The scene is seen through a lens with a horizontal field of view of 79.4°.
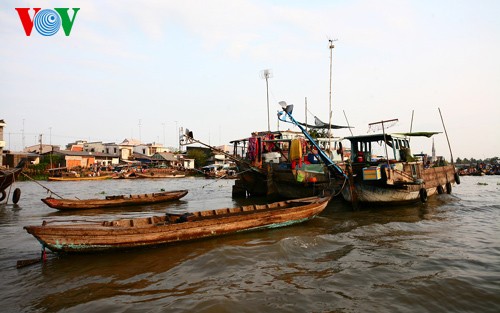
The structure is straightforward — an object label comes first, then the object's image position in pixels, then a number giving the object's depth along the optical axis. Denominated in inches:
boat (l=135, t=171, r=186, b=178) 1720.0
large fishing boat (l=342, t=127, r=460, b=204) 517.3
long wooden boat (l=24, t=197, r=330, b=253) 283.0
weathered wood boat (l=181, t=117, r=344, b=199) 590.9
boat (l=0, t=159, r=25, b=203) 691.4
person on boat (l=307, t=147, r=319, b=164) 639.8
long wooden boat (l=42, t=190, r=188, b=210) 597.7
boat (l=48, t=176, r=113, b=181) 1486.2
